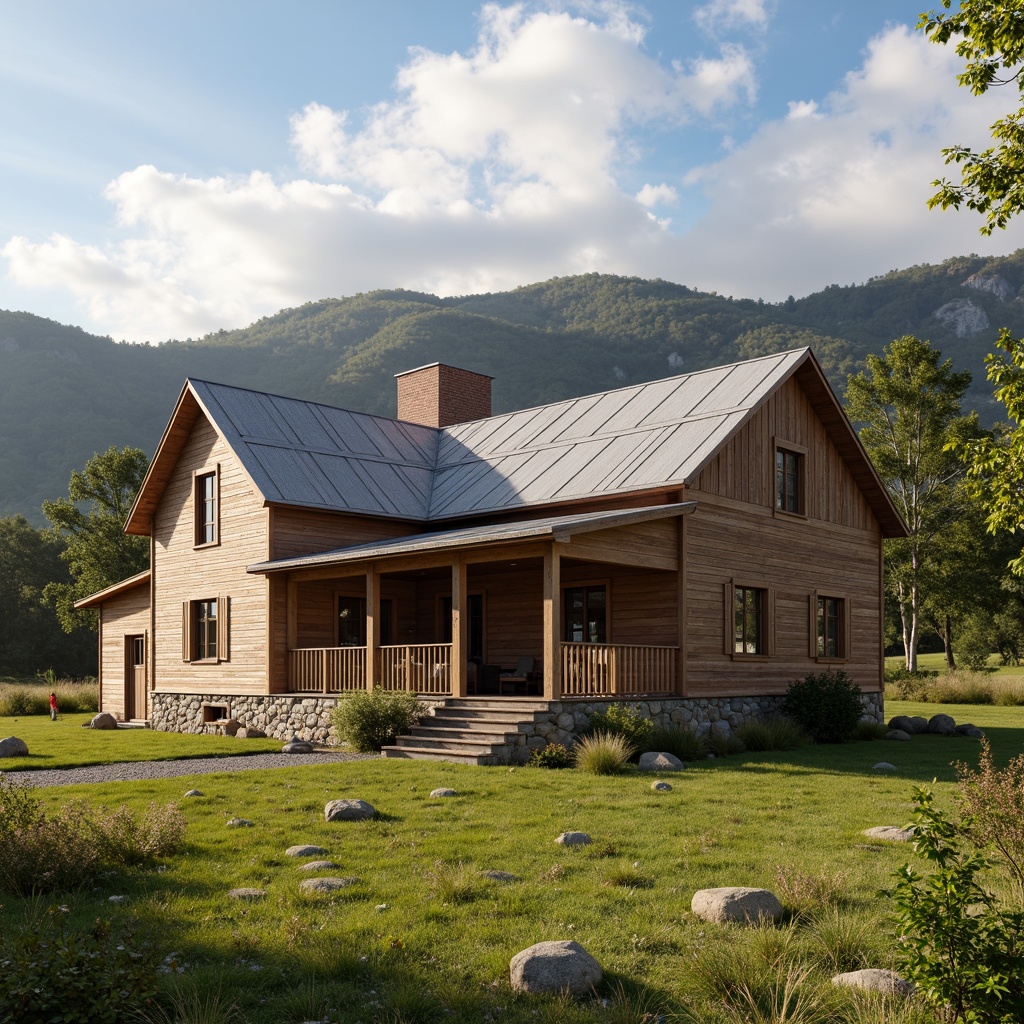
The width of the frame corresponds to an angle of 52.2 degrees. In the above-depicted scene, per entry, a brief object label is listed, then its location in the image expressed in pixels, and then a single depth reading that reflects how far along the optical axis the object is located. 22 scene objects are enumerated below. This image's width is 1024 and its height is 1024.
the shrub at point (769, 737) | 18.22
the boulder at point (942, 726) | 22.45
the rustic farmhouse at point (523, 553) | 18.31
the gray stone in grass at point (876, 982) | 5.09
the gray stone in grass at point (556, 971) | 5.38
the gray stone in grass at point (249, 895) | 7.18
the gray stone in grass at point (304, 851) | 8.52
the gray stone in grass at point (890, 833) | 9.29
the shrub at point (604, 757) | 14.07
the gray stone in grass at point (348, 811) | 10.30
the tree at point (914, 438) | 38.16
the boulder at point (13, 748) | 16.67
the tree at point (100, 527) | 43.09
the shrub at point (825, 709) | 20.36
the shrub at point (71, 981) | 4.57
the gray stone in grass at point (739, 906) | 6.50
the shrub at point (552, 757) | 14.89
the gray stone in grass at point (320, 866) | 7.94
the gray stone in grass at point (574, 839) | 9.07
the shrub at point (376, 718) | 16.95
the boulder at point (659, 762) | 14.62
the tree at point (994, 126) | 11.38
